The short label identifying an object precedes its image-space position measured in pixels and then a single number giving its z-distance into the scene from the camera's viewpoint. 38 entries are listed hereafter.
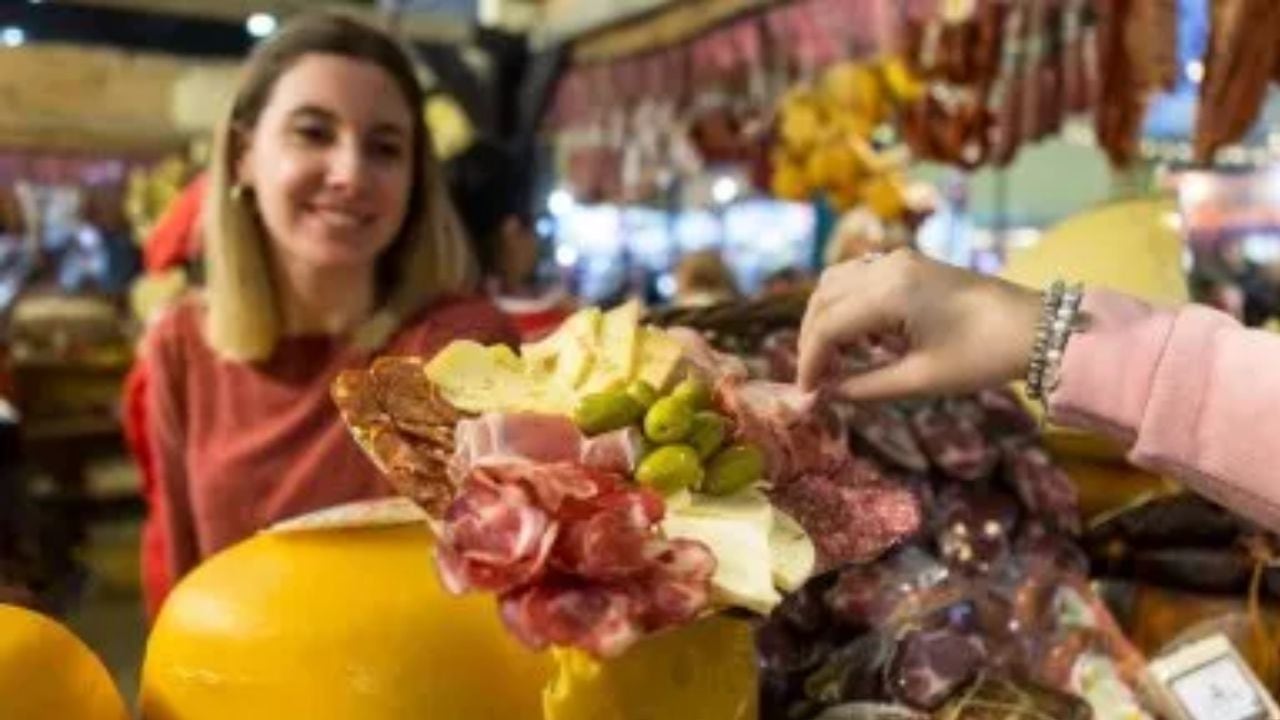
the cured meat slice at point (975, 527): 0.98
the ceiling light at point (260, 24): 4.01
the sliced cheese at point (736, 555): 0.56
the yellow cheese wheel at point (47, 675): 0.62
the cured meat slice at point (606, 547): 0.54
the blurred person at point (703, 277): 4.13
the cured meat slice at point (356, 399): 0.64
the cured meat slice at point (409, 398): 0.65
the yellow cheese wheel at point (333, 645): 0.66
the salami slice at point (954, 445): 1.01
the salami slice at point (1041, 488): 1.02
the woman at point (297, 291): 1.13
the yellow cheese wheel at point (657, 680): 0.61
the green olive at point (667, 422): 0.61
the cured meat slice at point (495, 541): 0.53
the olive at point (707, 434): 0.62
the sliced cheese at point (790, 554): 0.58
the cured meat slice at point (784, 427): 0.66
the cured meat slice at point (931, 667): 0.84
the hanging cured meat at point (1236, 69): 1.54
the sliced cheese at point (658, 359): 0.65
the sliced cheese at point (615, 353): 0.66
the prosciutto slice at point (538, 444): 0.60
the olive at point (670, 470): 0.60
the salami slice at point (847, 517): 0.65
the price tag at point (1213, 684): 0.88
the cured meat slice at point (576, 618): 0.53
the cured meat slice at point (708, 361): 0.68
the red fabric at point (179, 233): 2.68
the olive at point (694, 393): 0.63
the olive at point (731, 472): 0.62
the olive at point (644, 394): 0.63
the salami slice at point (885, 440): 1.00
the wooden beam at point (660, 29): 4.23
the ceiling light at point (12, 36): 3.39
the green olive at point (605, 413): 0.61
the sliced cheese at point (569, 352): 0.68
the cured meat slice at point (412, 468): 0.63
